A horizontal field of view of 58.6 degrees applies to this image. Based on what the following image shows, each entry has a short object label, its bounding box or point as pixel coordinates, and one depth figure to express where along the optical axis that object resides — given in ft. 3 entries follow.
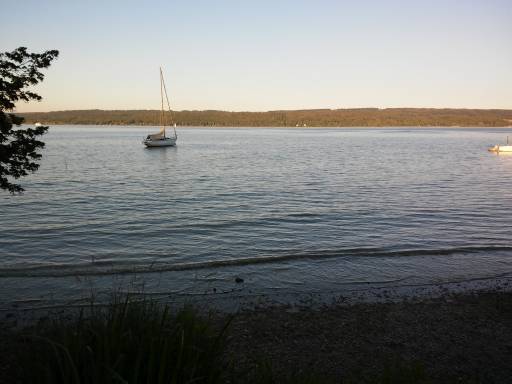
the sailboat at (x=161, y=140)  231.91
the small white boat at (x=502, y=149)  228.55
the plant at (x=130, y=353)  10.09
